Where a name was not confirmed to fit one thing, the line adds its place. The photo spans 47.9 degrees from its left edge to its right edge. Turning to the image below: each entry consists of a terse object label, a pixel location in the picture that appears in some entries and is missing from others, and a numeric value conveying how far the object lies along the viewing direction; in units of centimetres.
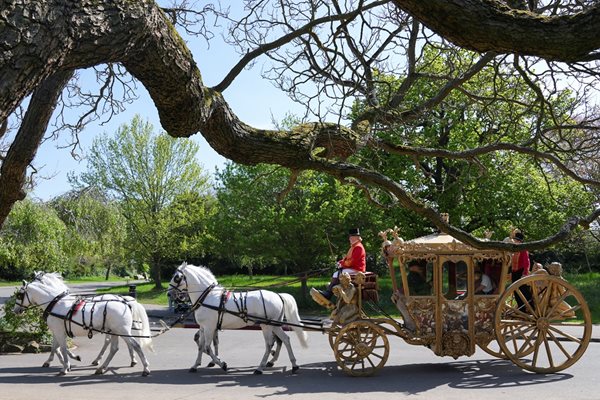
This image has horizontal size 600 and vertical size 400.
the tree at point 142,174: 4084
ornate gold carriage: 1254
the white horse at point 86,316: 1323
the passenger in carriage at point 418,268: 1296
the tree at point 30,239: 2734
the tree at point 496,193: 2812
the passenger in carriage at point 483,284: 1303
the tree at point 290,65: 377
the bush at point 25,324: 1683
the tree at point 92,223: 3244
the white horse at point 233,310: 1350
